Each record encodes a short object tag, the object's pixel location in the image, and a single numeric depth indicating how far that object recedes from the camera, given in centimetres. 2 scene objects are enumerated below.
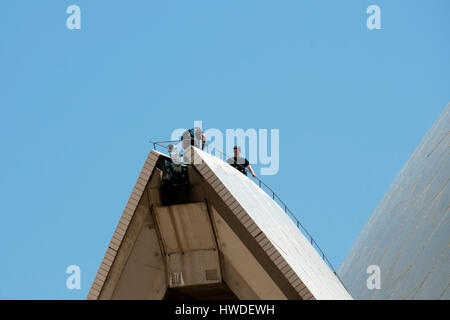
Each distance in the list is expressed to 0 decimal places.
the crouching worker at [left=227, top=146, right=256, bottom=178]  3709
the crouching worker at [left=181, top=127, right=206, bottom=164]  3050
